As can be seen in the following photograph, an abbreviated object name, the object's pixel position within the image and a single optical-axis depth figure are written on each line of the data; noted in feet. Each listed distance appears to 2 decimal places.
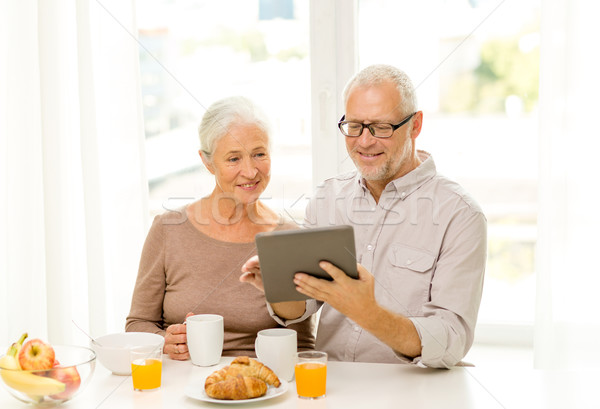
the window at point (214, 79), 8.94
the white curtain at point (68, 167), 8.64
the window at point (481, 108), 8.25
